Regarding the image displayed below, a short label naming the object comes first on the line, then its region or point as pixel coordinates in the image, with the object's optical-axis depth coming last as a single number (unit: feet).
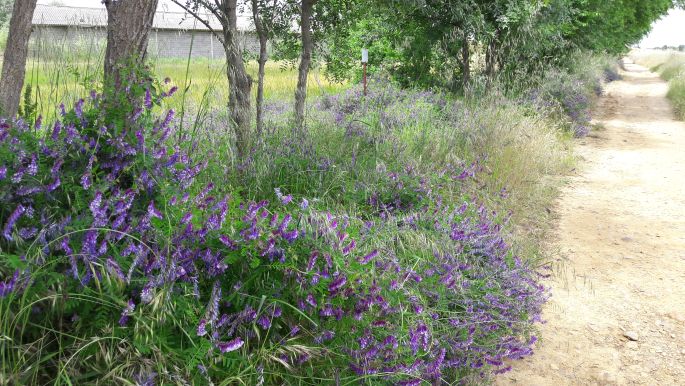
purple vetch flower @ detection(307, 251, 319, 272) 7.77
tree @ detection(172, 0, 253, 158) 15.65
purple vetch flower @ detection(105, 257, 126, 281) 6.53
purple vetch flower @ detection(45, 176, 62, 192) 7.27
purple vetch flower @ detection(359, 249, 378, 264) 8.69
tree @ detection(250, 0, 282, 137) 17.70
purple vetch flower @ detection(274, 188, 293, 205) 9.05
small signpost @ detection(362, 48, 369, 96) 30.25
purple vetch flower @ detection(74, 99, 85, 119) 8.22
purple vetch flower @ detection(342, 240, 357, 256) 8.66
